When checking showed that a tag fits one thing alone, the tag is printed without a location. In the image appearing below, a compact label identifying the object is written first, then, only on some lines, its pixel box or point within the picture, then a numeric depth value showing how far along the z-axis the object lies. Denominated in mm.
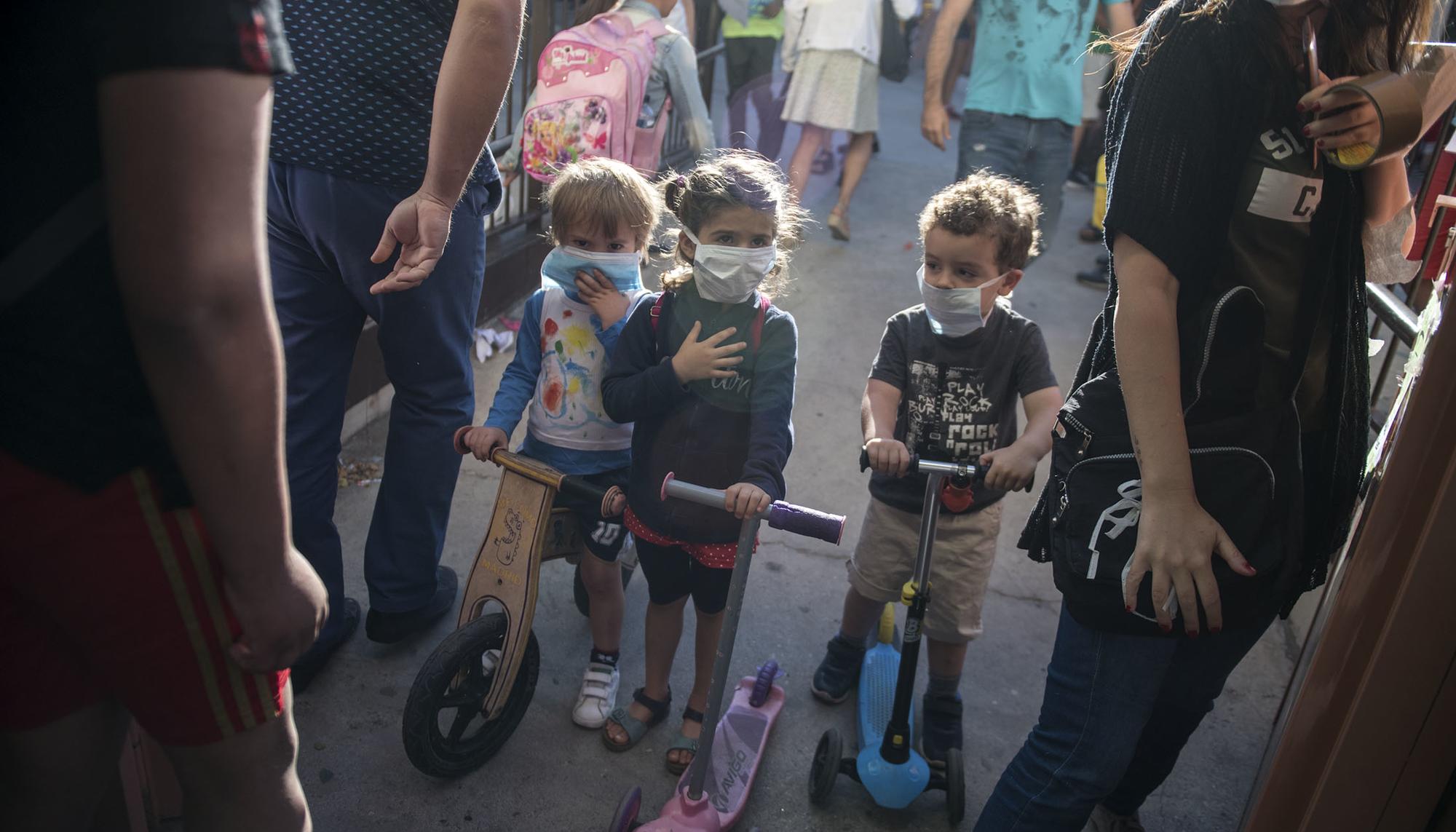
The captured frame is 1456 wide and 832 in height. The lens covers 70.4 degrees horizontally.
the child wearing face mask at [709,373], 2293
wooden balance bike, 2295
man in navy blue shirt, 2191
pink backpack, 3691
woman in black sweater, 1482
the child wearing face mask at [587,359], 2506
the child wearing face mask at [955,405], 2416
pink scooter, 1970
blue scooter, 2305
